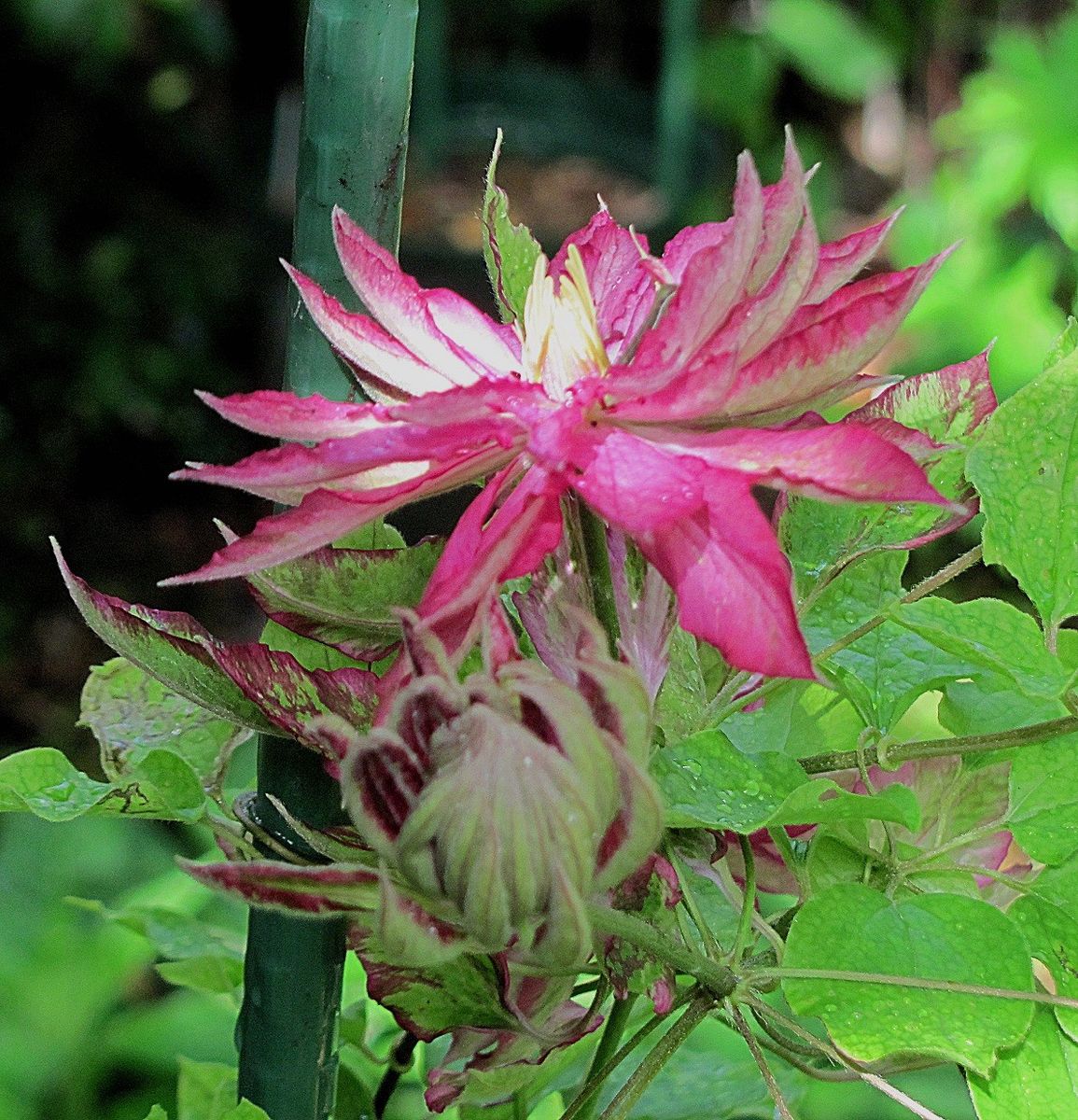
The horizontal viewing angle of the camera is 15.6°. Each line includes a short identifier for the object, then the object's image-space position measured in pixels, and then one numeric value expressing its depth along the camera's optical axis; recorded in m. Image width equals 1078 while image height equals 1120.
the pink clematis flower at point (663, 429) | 0.51
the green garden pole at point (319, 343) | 0.56
